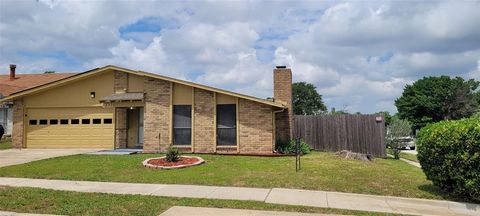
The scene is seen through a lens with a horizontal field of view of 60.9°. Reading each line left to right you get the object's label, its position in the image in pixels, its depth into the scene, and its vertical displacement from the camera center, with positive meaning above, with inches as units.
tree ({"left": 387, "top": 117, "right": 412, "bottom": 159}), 896.1 -8.5
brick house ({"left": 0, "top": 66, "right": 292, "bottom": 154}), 667.4 +26.9
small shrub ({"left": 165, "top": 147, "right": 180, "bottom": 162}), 512.1 -31.7
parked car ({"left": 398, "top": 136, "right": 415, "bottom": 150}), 1340.3 -50.4
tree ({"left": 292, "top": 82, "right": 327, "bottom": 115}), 3019.2 +220.3
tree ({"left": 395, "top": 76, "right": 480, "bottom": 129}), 2370.8 +171.9
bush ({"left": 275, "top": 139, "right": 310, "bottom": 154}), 688.4 -29.9
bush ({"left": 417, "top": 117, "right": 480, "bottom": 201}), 332.2 -22.8
